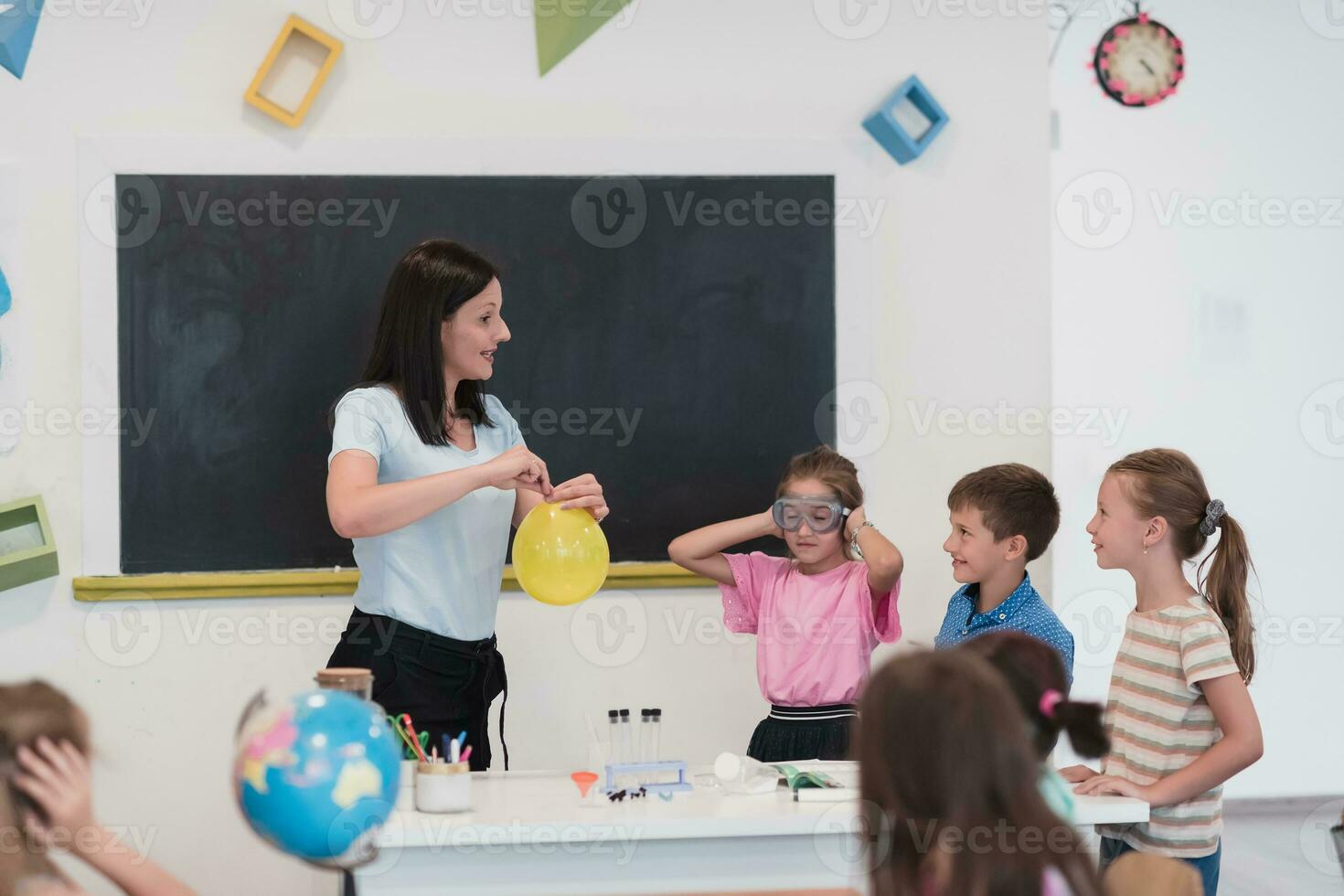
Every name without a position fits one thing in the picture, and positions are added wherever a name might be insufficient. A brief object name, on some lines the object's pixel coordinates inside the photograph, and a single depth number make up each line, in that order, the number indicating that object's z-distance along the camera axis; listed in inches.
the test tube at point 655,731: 165.3
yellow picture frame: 222.8
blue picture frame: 235.0
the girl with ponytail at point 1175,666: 162.4
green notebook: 156.7
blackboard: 226.1
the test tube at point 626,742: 165.5
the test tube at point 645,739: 165.9
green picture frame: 218.7
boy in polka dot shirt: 191.3
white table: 139.8
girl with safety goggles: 192.2
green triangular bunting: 232.2
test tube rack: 157.4
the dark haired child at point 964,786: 92.2
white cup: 145.8
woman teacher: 173.9
